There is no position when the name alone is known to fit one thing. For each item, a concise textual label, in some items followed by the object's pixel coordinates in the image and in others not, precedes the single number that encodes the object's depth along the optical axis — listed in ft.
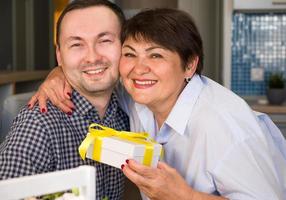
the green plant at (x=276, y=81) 9.39
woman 3.80
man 4.31
